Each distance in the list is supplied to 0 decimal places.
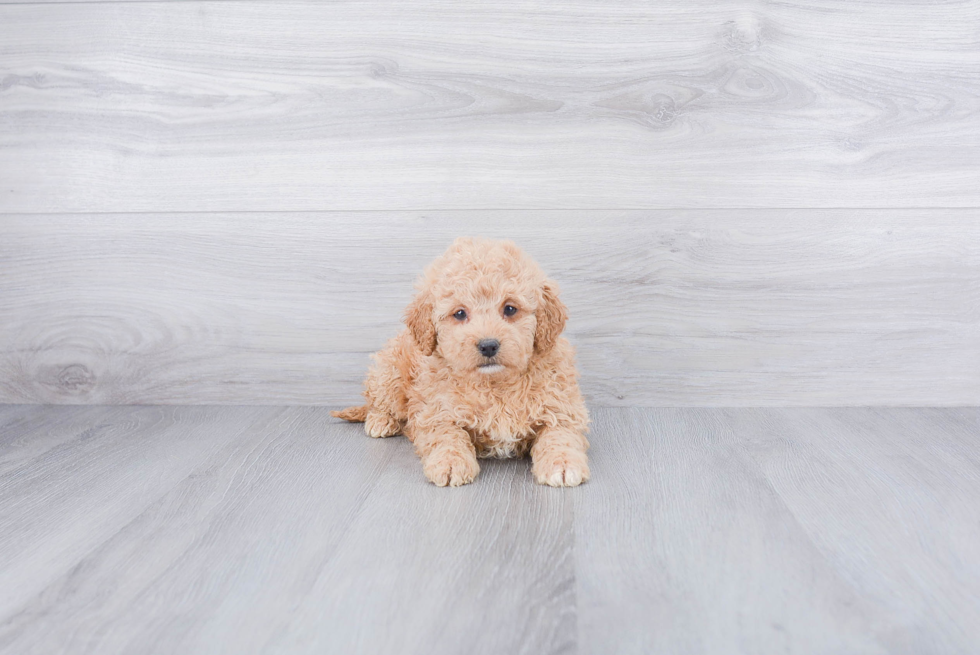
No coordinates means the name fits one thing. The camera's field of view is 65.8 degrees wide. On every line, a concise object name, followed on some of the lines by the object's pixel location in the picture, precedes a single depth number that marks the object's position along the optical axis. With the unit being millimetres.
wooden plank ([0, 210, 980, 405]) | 1983
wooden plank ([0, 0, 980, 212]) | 1920
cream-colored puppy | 1482
